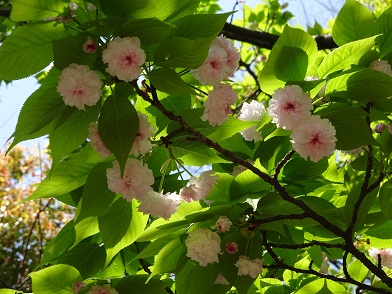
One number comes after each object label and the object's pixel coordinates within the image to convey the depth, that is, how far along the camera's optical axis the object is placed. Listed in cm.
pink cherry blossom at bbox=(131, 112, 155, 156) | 104
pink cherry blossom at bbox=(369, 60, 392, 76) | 115
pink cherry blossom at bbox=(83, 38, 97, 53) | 97
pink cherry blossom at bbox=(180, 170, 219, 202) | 121
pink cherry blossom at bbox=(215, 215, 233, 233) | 117
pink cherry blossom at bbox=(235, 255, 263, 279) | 119
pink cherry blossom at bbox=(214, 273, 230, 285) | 127
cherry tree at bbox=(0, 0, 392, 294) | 100
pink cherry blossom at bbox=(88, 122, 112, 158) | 103
